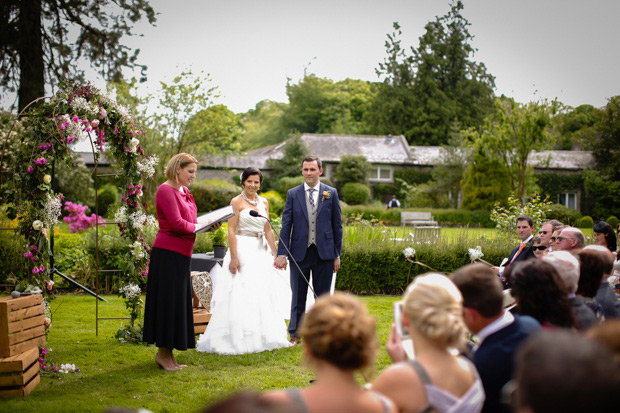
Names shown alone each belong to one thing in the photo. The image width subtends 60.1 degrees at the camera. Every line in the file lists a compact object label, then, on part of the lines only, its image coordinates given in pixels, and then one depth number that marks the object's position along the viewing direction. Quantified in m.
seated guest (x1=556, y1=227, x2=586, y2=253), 5.22
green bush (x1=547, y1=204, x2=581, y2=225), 30.31
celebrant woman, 5.68
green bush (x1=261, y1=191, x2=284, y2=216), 28.64
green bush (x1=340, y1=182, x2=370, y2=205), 36.94
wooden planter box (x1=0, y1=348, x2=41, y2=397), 4.80
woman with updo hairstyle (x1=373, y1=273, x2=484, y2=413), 2.12
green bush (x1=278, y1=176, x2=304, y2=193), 35.26
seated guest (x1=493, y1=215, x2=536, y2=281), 6.38
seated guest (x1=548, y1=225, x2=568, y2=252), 5.83
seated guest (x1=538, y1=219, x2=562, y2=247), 6.40
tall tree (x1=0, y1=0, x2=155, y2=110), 15.39
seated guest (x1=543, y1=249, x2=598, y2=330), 3.17
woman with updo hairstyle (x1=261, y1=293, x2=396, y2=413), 1.94
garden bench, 28.52
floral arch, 5.82
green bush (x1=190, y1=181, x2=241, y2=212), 30.14
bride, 6.67
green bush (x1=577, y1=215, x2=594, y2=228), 30.16
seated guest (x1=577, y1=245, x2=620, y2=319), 3.69
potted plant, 9.24
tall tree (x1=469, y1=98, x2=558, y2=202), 28.83
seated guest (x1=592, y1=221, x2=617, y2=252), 6.84
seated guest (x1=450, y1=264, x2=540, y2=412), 2.58
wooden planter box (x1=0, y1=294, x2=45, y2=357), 4.86
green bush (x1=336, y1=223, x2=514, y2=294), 11.12
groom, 6.85
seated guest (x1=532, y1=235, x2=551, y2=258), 6.33
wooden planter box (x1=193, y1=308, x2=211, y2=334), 7.61
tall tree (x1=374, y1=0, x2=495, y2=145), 56.16
